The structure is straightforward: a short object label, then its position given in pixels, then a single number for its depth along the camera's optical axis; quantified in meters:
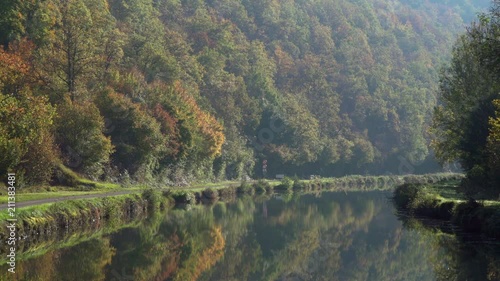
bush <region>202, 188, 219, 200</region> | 82.19
